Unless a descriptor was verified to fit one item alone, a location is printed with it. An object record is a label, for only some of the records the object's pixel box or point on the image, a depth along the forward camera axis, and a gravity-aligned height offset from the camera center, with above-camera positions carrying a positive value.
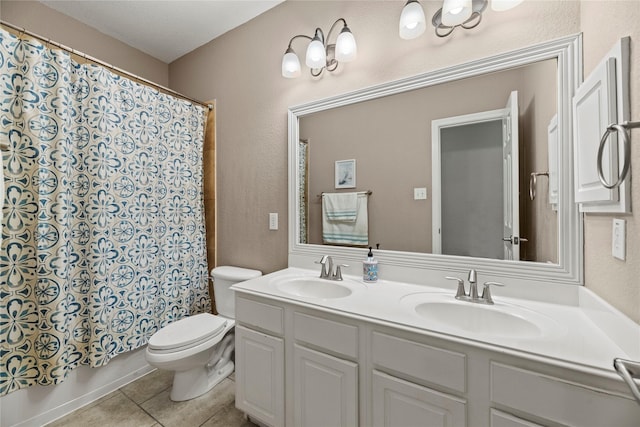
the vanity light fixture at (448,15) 1.23 +0.93
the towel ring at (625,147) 0.65 +0.16
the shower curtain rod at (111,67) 1.39 +0.94
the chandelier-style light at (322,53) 1.55 +0.97
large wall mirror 1.15 +0.26
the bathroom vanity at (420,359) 0.76 -0.50
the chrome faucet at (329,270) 1.56 -0.33
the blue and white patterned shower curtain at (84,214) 1.38 +0.01
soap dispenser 1.49 -0.31
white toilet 1.54 -0.78
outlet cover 0.81 -0.09
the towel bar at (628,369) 0.60 -0.37
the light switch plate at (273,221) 1.96 -0.05
